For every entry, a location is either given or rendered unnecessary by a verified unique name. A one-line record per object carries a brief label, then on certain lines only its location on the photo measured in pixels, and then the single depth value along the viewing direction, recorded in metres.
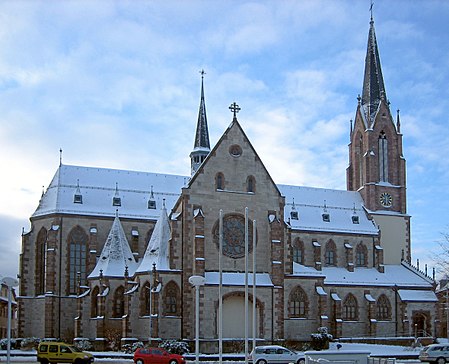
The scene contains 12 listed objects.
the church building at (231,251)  61.91
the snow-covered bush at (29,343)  64.19
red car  46.78
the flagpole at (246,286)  36.88
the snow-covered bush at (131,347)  58.44
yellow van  46.94
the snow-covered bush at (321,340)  65.56
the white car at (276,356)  47.81
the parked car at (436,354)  48.88
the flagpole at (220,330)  36.98
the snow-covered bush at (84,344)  62.08
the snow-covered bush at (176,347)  56.72
